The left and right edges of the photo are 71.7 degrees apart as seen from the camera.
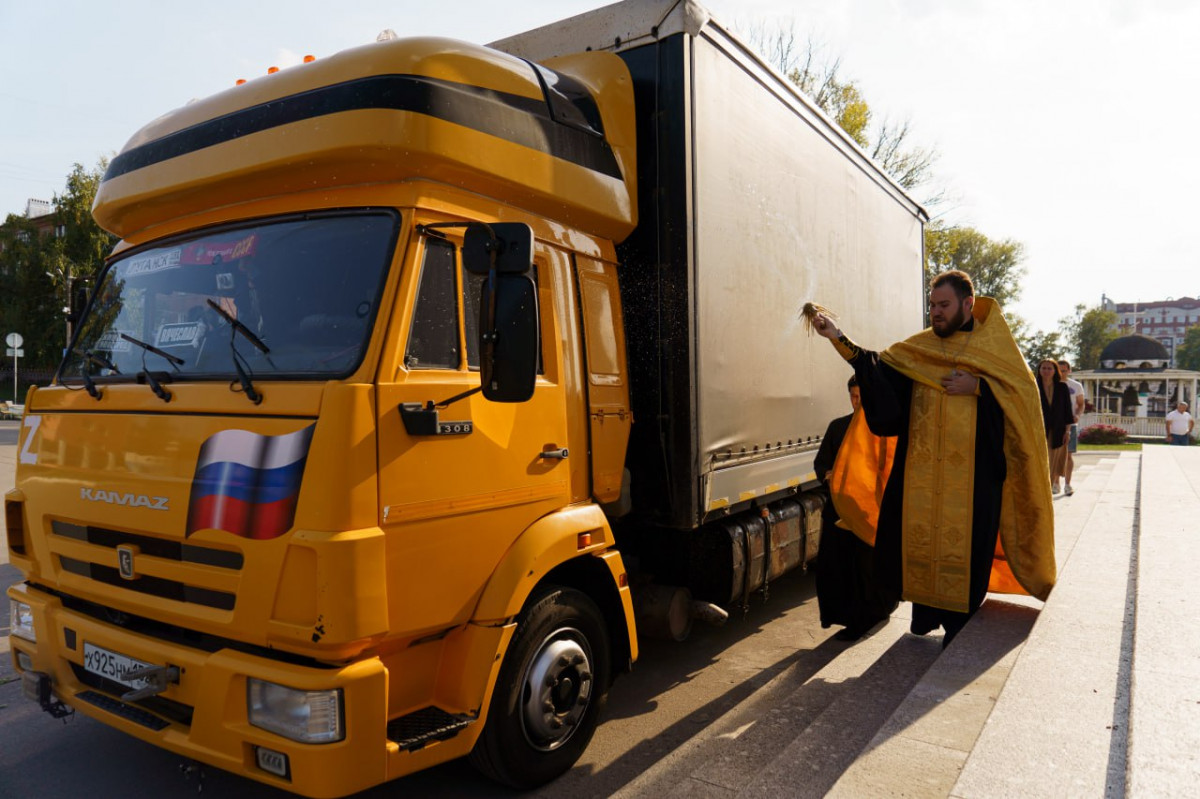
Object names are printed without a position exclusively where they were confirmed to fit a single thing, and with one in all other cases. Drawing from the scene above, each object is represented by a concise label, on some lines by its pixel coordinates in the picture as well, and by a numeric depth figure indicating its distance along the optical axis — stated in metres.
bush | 30.39
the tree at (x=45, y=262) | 34.41
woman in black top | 10.60
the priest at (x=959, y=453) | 4.32
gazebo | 41.25
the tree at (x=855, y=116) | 22.41
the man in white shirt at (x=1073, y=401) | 11.57
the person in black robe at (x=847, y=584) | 5.14
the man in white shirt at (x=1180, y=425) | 20.88
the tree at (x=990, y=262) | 52.53
